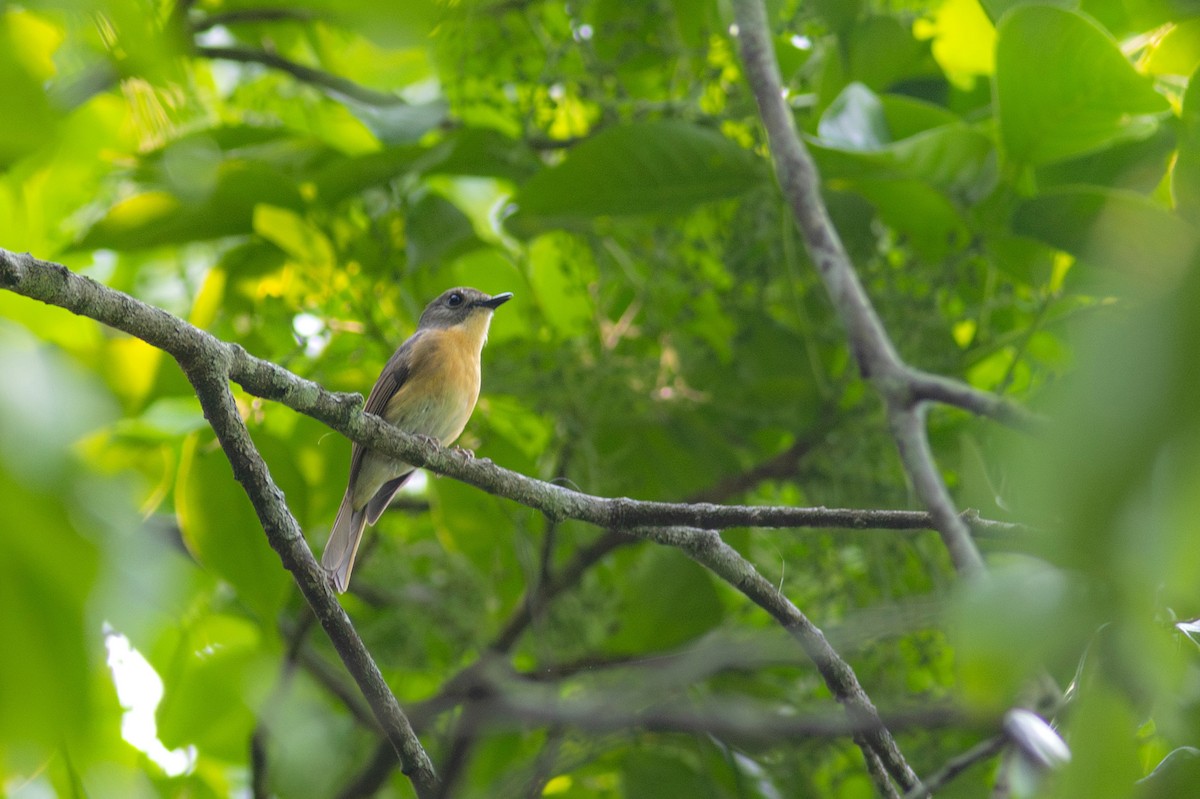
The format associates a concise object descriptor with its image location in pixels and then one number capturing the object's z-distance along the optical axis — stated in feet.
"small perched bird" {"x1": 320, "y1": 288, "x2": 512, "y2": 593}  26.78
